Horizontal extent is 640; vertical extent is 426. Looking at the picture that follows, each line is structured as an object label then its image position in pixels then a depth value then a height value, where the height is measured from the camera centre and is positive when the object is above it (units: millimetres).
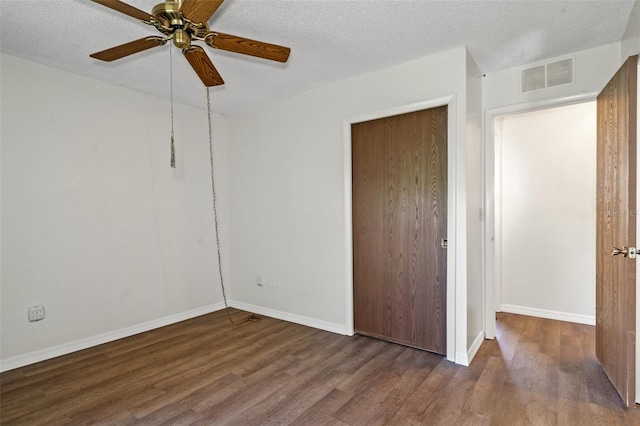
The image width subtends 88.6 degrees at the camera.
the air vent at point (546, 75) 2650 +1020
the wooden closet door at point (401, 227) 2727 -231
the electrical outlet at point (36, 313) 2695 -845
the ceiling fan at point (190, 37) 1516 +917
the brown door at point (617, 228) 1965 -214
